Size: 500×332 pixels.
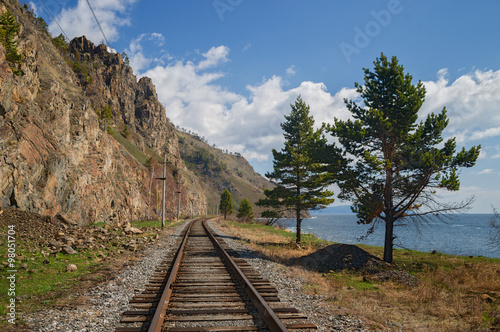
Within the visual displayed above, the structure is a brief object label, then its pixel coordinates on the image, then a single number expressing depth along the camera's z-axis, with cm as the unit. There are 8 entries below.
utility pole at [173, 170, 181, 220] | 9730
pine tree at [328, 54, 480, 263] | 1373
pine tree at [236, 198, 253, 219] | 6581
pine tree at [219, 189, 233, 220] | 7431
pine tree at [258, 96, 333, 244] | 2134
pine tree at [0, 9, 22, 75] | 2206
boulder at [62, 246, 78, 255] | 1075
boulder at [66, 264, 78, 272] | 892
